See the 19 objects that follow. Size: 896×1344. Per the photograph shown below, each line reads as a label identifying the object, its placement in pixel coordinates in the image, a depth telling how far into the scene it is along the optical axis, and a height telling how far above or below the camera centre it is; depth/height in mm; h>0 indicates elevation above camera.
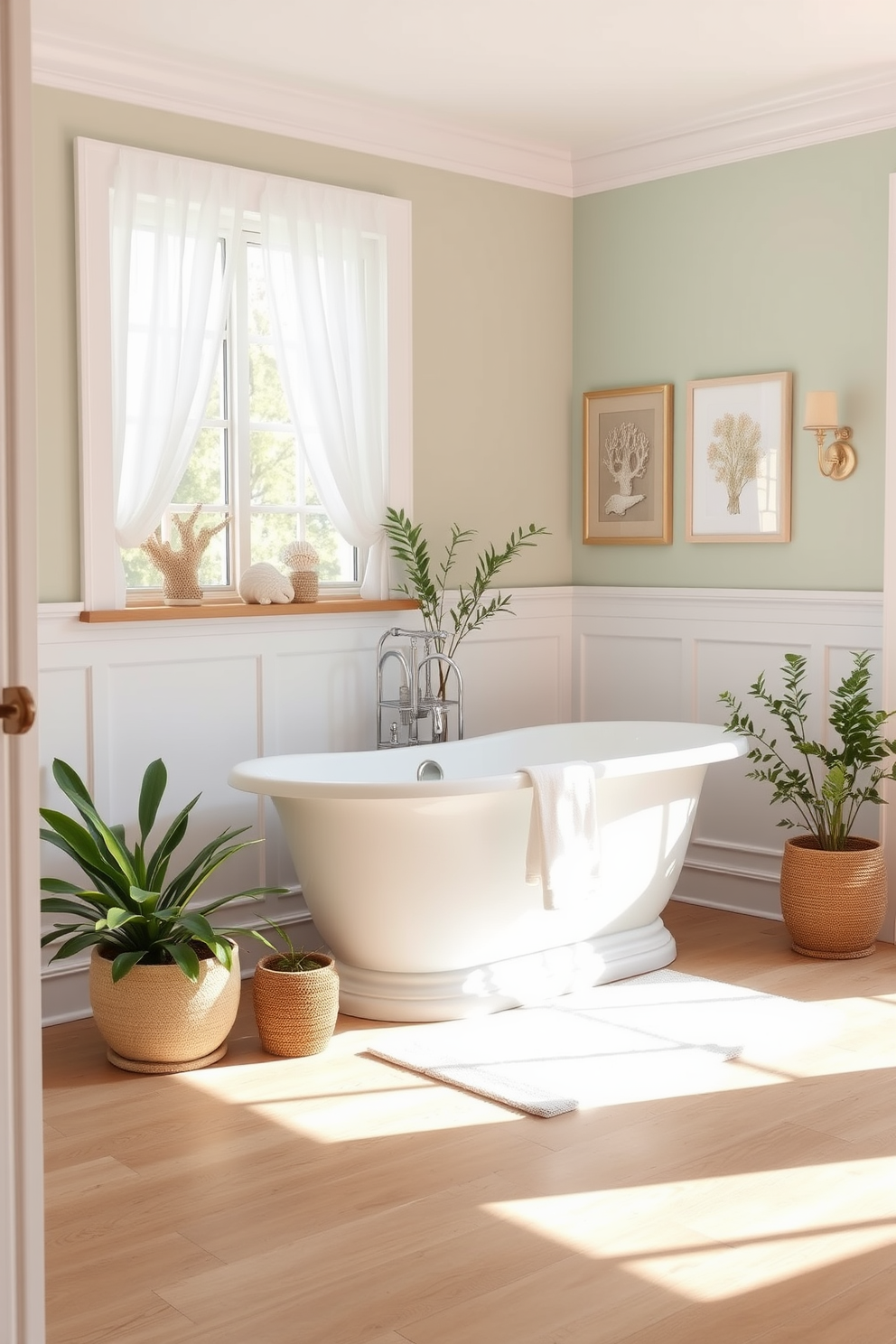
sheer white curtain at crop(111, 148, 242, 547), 4059 +745
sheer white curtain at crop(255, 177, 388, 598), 4449 +768
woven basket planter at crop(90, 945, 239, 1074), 3475 -1052
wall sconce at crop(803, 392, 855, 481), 4547 +465
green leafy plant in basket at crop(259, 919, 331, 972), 3691 -978
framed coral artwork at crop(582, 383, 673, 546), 5195 +415
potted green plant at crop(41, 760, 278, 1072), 3469 -903
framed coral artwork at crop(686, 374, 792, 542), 4836 +416
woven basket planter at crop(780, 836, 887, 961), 4406 -979
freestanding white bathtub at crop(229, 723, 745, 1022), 3688 -797
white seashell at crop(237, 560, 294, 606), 4406 -15
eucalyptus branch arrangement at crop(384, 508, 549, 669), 4742 +4
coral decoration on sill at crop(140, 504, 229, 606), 4238 +50
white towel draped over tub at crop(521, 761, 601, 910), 3736 -656
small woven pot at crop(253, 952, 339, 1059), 3582 -1067
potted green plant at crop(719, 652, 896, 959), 4406 -832
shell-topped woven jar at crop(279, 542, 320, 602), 4520 +33
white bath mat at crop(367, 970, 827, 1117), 3393 -1179
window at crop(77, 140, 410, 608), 4012 +517
